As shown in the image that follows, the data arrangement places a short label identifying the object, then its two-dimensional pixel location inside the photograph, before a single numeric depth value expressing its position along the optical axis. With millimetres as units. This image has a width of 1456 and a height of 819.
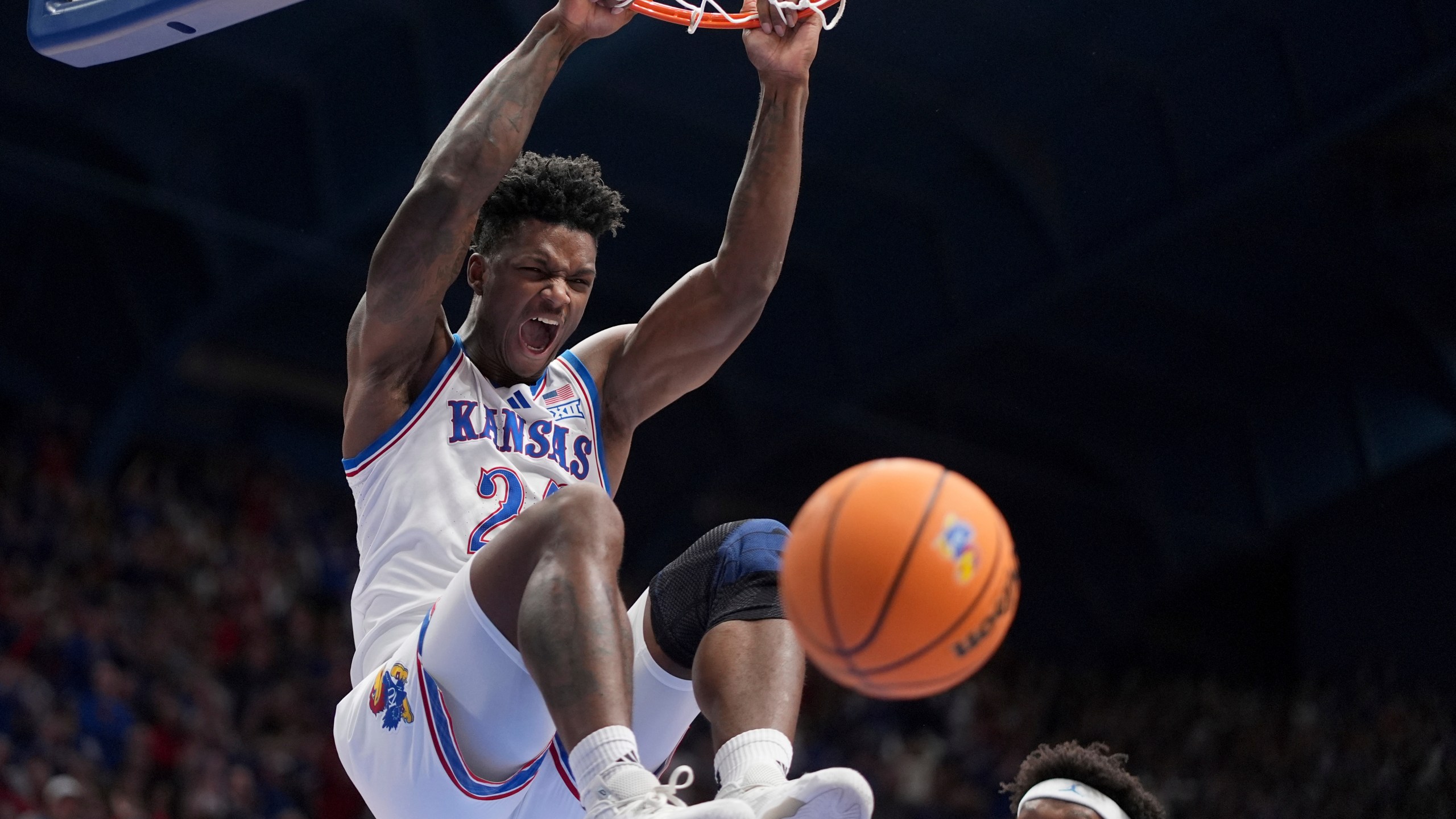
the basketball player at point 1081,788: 4266
